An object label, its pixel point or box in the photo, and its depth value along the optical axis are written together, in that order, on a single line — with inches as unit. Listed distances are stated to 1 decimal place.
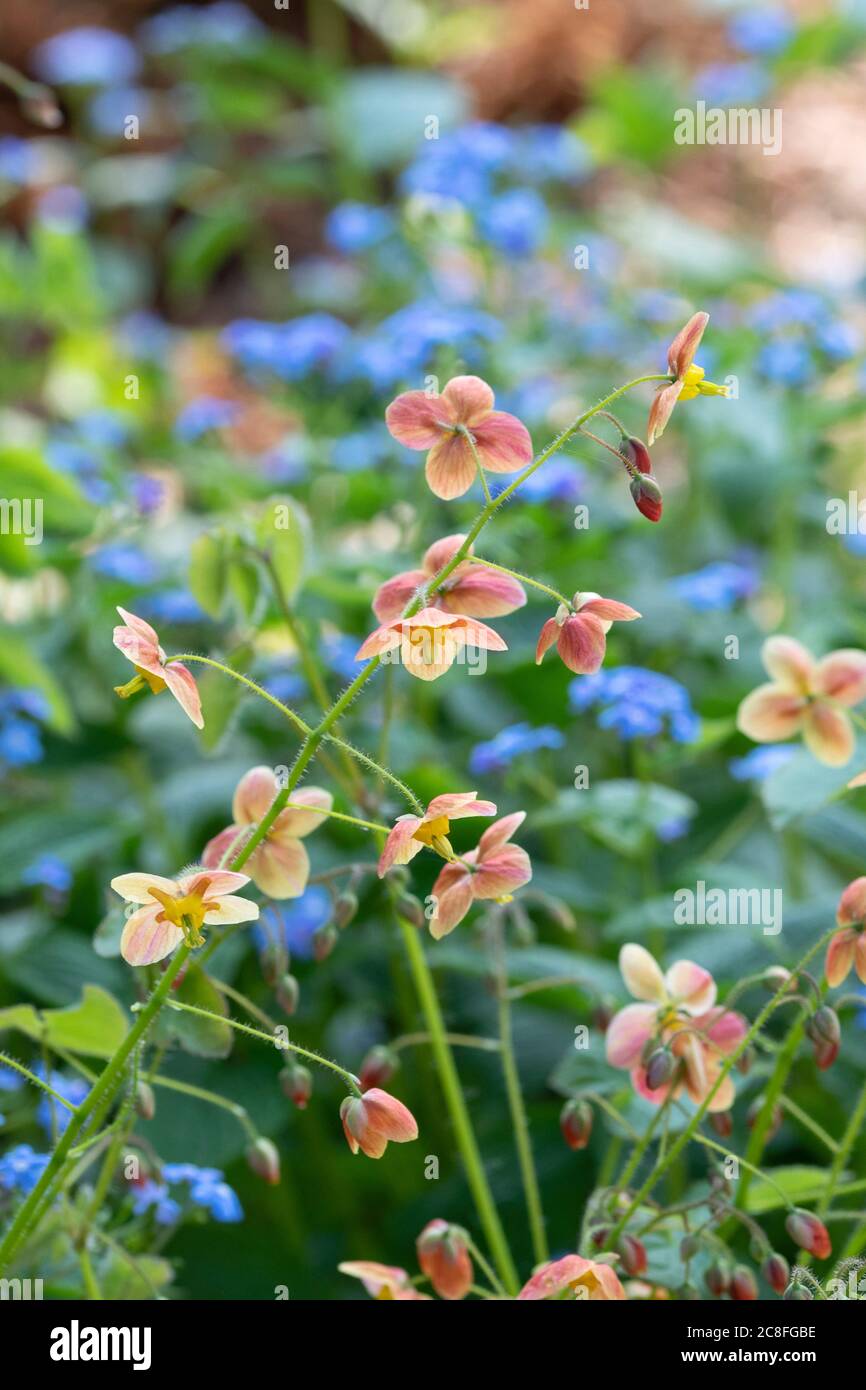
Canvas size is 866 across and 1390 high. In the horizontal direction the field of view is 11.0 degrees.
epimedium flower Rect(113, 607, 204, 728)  19.4
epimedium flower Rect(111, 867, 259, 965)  19.6
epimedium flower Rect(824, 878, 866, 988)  20.4
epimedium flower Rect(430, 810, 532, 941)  19.9
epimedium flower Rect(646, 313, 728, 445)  19.4
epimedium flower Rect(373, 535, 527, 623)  20.4
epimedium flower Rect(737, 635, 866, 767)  21.7
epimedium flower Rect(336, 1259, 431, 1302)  20.7
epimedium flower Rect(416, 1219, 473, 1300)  20.7
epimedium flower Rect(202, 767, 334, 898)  20.7
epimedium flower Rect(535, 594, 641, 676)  19.7
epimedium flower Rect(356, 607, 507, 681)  19.4
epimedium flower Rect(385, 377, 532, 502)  20.1
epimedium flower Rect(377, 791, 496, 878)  19.4
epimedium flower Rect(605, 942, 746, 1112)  21.1
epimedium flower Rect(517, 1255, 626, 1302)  20.1
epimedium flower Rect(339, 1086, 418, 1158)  19.8
